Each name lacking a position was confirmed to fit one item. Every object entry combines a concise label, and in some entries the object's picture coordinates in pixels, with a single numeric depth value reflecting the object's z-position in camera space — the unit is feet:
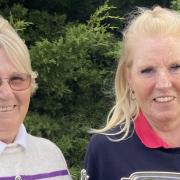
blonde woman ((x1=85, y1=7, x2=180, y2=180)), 9.37
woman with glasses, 9.45
